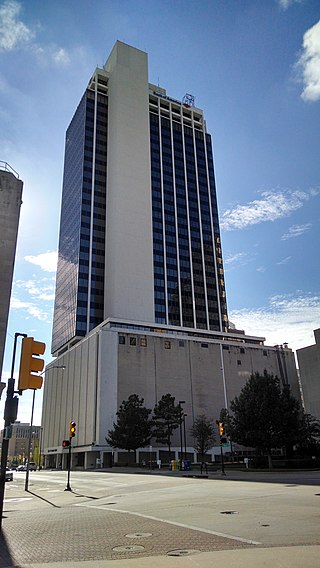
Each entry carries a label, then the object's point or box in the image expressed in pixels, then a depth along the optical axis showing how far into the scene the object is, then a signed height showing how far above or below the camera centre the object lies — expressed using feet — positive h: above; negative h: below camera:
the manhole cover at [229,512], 42.74 -4.23
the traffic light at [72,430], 92.16 +7.85
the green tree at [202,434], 250.78 +16.96
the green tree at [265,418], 165.07 +16.04
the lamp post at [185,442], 269.01 +13.93
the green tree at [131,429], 238.68 +19.76
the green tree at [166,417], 246.06 +26.24
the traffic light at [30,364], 29.56 +6.92
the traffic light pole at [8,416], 34.55 +4.20
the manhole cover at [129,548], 28.84 -4.85
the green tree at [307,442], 175.52 +8.06
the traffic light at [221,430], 125.62 +9.32
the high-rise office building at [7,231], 67.36 +36.50
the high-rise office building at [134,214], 364.79 +213.06
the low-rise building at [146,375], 278.87 +59.47
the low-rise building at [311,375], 248.11 +46.06
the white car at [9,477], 151.14 -1.27
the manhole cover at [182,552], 26.58 -4.79
